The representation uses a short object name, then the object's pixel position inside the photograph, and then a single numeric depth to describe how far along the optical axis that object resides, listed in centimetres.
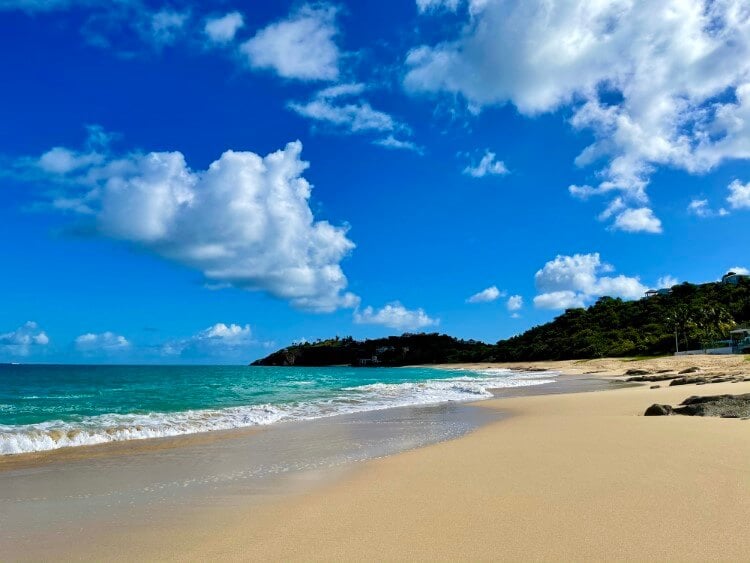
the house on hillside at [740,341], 5884
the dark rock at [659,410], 1208
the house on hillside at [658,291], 12982
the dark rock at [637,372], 4005
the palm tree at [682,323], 7251
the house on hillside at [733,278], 10108
